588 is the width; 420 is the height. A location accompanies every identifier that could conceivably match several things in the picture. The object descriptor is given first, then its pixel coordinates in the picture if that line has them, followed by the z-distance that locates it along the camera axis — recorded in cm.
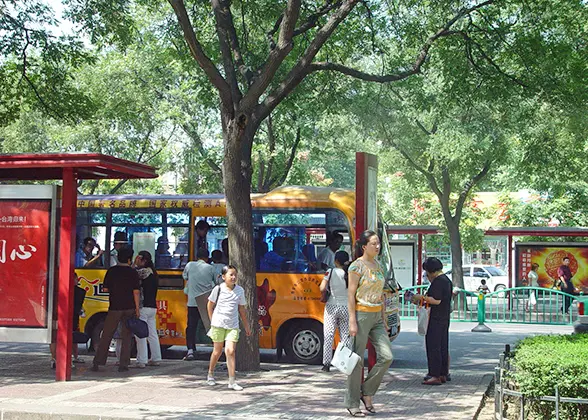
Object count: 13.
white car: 4491
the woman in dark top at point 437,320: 1148
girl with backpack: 1088
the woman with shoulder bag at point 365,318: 902
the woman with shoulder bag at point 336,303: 1210
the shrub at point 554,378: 761
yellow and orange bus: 1442
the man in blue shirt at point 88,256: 1560
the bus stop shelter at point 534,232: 2837
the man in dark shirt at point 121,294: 1247
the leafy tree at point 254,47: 1214
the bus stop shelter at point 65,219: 1127
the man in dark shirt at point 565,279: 2533
